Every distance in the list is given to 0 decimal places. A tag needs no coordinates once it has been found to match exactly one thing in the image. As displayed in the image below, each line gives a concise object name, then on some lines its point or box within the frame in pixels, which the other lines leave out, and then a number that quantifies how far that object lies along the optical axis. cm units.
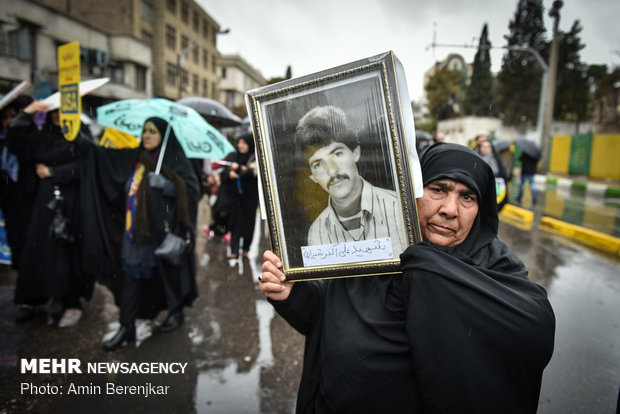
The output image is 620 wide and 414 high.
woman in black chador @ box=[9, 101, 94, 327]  329
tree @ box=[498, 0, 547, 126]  3481
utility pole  1449
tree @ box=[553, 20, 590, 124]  3369
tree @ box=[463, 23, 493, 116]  3798
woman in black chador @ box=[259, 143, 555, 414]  105
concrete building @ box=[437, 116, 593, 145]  3430
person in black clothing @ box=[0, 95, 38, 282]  351
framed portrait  104
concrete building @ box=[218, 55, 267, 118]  6072
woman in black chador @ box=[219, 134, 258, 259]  549
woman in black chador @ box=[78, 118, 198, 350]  315
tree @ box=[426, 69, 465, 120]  4259
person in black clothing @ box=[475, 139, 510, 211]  561
